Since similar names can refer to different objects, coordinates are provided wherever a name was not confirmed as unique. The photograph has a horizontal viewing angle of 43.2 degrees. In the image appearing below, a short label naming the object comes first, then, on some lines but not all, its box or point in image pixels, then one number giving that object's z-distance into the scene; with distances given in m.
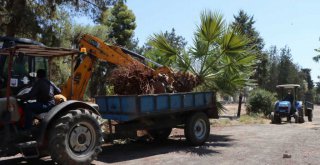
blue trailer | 9.60
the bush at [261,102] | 29.00
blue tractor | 21.38
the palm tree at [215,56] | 13.34
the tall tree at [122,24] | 37.62
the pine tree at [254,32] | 46.59
